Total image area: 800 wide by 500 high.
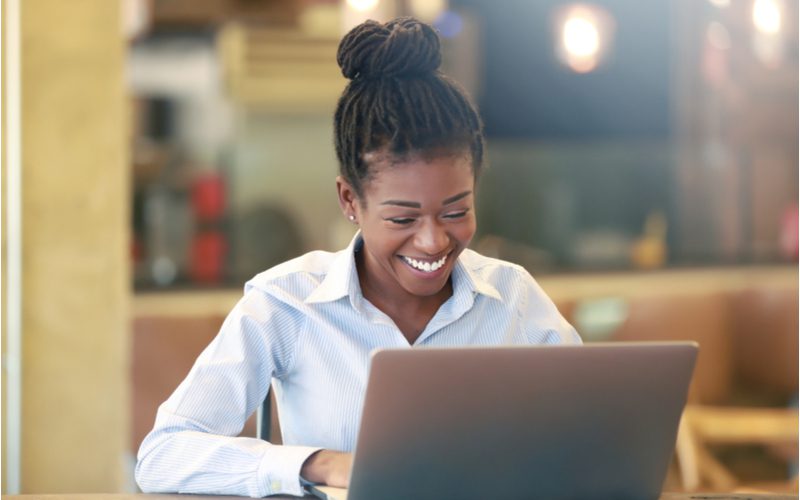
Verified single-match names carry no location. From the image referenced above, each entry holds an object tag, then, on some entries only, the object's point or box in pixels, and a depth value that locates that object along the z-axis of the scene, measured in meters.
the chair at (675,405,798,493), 3.53
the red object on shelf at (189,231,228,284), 6.24
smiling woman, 1.48
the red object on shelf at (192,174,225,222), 6.35
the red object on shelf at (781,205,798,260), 5.87
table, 1.45
